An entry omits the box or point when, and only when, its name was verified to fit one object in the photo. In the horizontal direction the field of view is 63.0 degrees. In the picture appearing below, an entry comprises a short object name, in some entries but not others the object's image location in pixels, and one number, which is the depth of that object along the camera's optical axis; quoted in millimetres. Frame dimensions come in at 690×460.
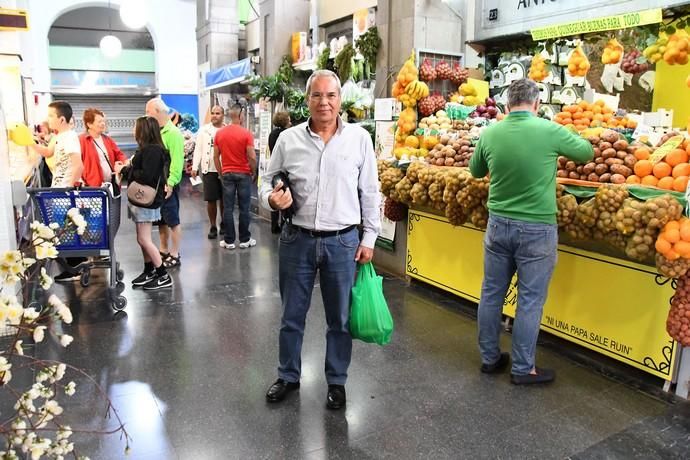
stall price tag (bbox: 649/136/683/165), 3418
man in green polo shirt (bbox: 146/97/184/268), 5141
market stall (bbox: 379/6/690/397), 3178
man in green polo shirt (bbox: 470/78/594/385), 3105
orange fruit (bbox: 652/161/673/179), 3289
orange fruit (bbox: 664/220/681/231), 2955
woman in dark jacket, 4586
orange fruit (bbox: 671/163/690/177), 3174
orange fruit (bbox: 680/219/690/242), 2881
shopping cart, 4074
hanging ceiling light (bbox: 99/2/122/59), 12359
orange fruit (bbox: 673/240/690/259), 2861
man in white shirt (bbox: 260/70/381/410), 2711
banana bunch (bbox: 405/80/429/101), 5227
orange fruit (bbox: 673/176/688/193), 3119
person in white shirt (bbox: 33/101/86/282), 4703
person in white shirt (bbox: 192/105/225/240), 7090
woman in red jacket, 5090
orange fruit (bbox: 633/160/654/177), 3418
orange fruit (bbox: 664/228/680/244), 2916
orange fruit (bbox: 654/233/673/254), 2926
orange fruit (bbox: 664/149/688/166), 3254
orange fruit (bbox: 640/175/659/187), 3344
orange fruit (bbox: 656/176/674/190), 3213
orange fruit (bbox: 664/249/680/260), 2898
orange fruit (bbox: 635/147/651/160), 3514
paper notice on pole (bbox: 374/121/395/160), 5684
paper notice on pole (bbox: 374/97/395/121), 5584
